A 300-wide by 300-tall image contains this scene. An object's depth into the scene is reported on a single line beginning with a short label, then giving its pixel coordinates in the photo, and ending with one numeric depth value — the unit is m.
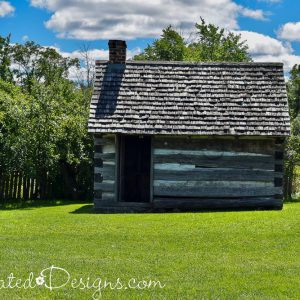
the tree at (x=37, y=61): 55.72
